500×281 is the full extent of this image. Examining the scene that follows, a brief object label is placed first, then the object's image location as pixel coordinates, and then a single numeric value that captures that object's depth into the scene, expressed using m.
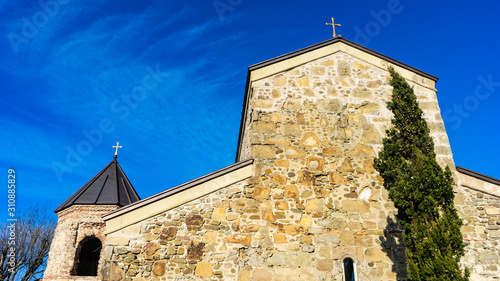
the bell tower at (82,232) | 11.17
